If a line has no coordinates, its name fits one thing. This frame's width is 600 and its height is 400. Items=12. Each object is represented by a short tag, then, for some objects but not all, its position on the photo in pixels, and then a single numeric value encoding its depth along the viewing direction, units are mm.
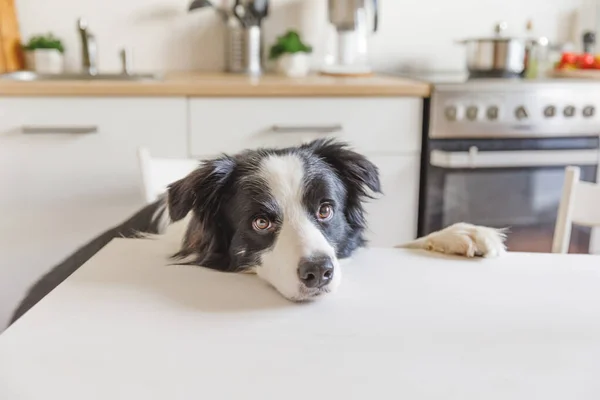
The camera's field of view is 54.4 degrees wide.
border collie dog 1063
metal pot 2541
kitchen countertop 2162
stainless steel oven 2332
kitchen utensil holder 2816
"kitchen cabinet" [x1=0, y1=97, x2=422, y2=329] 2215
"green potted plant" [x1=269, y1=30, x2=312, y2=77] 2748
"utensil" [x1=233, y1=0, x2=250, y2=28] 2787
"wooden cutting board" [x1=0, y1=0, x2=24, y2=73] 2568
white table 640
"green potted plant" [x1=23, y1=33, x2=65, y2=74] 2682
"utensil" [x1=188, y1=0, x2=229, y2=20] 2684
